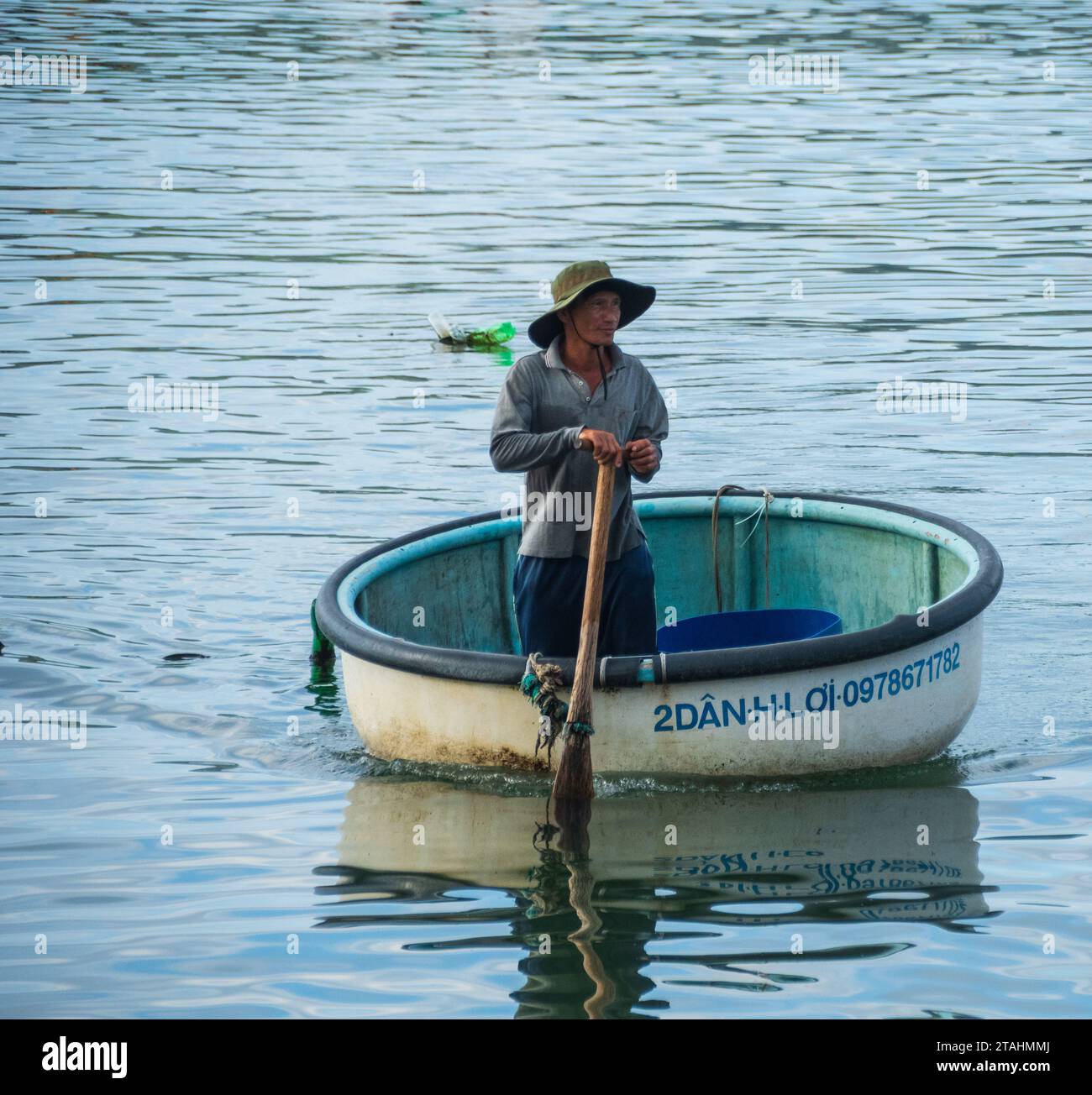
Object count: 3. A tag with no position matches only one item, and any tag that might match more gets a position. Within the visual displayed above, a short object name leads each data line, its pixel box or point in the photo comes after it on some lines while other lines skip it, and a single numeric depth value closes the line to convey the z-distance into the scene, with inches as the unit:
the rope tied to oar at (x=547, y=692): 534.0
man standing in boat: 553.6
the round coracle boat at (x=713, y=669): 544.4
